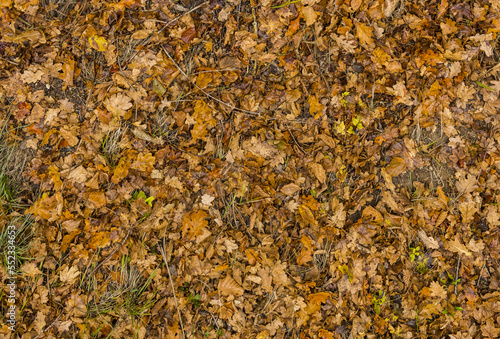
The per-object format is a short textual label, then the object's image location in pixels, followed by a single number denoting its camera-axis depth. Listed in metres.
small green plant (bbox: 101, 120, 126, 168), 2.61
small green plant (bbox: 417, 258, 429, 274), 2.75
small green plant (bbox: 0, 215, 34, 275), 2.49
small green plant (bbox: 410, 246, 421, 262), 2.73
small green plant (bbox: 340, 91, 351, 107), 2.78
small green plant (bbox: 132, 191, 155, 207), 2.59
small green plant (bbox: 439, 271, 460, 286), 2.76
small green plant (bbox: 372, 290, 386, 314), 2.67
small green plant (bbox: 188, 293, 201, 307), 2.56
